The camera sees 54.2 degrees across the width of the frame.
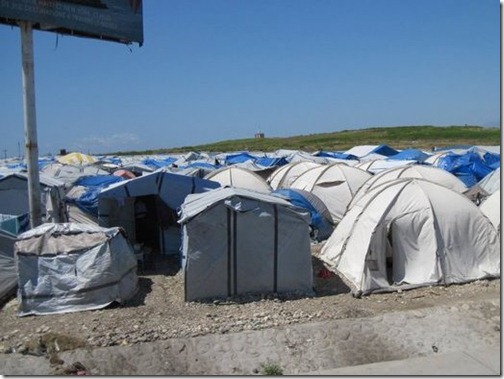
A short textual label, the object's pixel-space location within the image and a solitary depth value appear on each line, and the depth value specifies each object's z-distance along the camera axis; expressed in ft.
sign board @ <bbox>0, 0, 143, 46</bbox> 37.55
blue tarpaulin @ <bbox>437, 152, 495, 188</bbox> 77.18
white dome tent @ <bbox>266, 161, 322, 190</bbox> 74.28
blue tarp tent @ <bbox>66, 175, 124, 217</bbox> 47.62
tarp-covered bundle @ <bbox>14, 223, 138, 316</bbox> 30.07
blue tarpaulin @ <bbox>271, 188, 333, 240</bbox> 51.96
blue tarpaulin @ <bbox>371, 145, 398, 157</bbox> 118.81
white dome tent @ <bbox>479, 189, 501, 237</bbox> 39.58
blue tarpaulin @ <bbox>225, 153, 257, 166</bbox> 112.23
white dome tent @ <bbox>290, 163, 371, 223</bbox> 60.23
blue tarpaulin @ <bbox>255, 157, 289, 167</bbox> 95.45
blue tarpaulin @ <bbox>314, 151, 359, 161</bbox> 116.49
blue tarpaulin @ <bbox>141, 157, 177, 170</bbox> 115.42
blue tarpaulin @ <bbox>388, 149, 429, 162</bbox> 94.81
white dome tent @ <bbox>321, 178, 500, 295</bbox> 34.35
